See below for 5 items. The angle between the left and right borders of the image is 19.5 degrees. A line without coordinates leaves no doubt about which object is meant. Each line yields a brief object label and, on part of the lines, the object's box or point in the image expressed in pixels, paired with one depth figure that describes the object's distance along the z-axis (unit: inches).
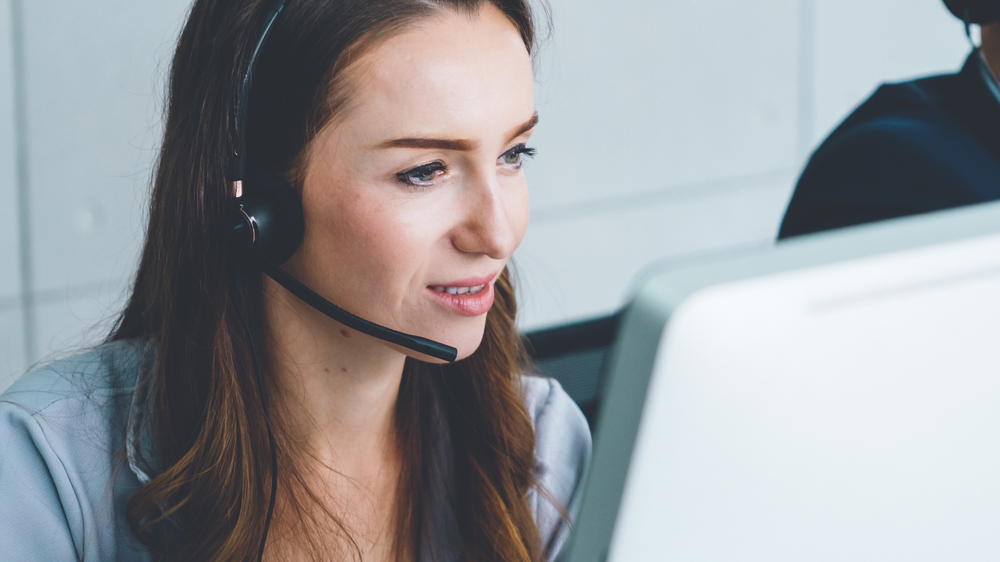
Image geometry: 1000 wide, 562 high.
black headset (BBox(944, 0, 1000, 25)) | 67.7
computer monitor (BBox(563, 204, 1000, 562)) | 35.5
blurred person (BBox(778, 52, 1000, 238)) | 65.5
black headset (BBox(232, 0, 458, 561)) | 61.4
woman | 61.2
